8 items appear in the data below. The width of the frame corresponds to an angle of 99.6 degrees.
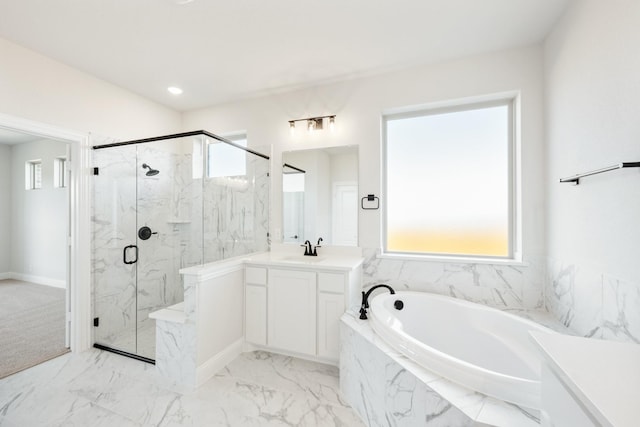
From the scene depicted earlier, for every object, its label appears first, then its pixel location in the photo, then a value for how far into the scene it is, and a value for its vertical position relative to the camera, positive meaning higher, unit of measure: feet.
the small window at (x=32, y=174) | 16.31 +2.42
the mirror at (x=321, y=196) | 9.21 +0.67
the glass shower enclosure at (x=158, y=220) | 8.30 -0.20
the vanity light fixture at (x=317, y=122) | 9.36 +3.24
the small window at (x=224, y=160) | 8.12 +1.77
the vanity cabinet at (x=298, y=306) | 7.35 -2.62
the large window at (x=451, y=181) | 8.18 +1.08
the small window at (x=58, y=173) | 15.37 +2.35
